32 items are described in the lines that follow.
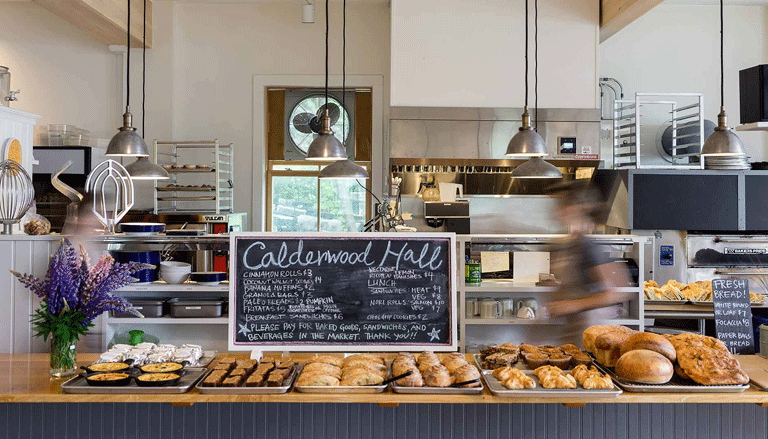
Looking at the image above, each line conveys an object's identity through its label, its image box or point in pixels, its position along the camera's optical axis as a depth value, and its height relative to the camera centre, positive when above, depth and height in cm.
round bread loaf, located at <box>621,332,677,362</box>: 261 -42
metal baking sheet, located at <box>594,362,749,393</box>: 247 -54
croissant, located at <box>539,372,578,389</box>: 247 -52
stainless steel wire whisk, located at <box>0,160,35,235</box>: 392 +18
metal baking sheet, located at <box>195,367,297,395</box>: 246 -56
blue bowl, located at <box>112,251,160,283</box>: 439 -20
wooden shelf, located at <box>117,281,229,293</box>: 436 -37
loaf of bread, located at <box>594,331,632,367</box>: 274 -45
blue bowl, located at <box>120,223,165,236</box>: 432 -1
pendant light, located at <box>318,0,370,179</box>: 481 +38
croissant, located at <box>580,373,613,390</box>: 245 -52
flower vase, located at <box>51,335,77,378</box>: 277 -50
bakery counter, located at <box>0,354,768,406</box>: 243 -58
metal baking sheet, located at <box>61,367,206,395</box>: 246 -56
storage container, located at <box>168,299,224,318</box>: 433 -49
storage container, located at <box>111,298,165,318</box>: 437 -49
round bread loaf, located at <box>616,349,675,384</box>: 249 -48
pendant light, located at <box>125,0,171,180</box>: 473 +37
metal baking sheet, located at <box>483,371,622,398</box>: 242 -55
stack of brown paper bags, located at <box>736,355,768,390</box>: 261 -55
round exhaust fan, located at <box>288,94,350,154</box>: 804 +122
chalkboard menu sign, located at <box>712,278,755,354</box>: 388 -44
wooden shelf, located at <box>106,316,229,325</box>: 432 -56
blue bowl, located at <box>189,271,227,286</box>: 440 -31
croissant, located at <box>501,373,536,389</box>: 246 -53
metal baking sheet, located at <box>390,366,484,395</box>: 245 -55
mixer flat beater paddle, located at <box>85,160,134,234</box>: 425 +7
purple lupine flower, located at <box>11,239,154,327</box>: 280 -23
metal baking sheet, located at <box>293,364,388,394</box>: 247 -55
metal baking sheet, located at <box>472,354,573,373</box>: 272 -53
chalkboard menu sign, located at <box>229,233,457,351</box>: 274 -24
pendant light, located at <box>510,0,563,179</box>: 509 +42
